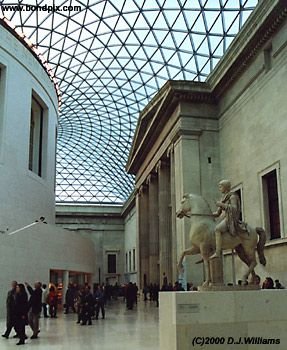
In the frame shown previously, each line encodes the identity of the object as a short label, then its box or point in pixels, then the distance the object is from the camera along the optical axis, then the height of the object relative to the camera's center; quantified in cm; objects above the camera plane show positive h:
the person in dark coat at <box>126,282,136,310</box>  3216 -151
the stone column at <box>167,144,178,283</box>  3394 +396
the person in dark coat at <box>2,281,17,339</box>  1516 -111
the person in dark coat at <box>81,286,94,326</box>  2088 -162
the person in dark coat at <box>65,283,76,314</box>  2922 -151
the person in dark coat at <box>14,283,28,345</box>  1492 -111
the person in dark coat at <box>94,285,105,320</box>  2441 -138
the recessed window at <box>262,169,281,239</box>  2438 +369
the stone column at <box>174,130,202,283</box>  3066 +682
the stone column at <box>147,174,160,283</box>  4603 +446
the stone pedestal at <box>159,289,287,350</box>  984 -102
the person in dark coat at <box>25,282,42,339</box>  1614 -113
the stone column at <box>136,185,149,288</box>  4866 +5
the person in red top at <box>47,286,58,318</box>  2582 -149
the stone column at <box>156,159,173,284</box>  3797 +471
